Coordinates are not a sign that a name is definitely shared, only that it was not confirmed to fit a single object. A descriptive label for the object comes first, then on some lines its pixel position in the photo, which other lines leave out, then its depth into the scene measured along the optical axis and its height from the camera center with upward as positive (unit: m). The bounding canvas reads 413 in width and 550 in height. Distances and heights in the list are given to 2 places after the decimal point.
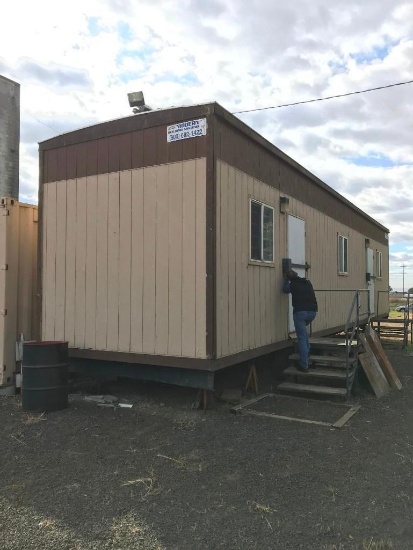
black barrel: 5.97 -1.18
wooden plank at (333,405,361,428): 5.66 -1.67
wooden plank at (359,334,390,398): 7.40 -1.42
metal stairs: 6.95 -1.36
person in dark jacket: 7.47 -0.40
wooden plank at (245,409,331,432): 5.77 -1.67
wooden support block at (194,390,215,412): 6.22 -1.52
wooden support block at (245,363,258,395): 7.32 -1.48
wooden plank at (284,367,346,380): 7.09 -1.36
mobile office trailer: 5.90 +0.55
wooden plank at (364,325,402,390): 8.03 -1.32
